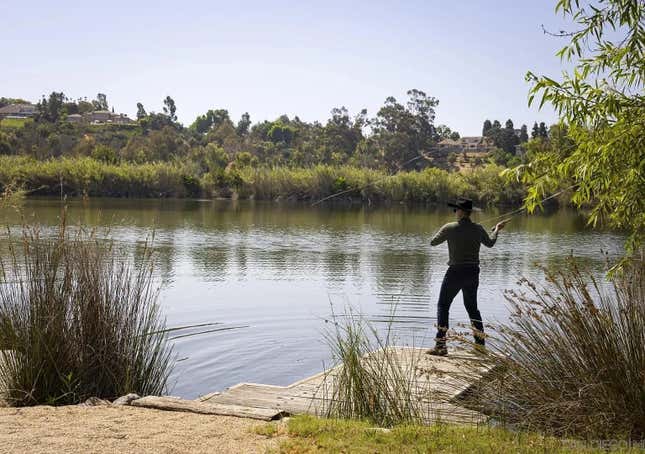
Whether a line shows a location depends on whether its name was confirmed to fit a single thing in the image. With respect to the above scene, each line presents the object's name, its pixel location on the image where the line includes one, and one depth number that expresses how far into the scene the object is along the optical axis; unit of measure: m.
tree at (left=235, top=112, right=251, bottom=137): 158.20
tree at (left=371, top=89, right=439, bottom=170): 90.62
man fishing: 10.53
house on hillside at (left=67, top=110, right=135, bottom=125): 149.68
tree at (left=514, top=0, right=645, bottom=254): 7.60
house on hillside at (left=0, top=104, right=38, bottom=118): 177.94
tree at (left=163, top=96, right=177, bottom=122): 158.04
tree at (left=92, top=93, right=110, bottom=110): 187.95
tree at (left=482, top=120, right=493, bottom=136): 108.60
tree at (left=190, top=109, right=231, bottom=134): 187.24
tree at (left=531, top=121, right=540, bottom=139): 92.50
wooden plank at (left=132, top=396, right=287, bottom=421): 7.37
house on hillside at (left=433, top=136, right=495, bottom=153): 85.56
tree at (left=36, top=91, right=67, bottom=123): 129.00
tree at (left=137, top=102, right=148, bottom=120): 162.35
